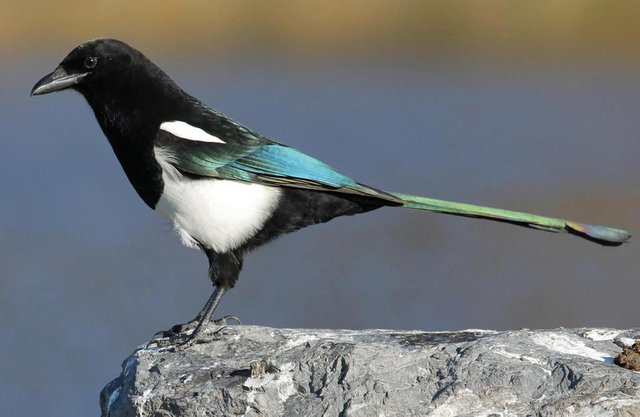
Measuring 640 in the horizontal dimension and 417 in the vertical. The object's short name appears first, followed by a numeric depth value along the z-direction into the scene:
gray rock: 6.80
